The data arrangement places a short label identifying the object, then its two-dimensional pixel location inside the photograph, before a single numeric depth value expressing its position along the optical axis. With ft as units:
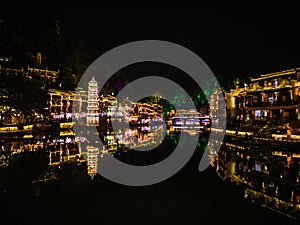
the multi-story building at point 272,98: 77.28
